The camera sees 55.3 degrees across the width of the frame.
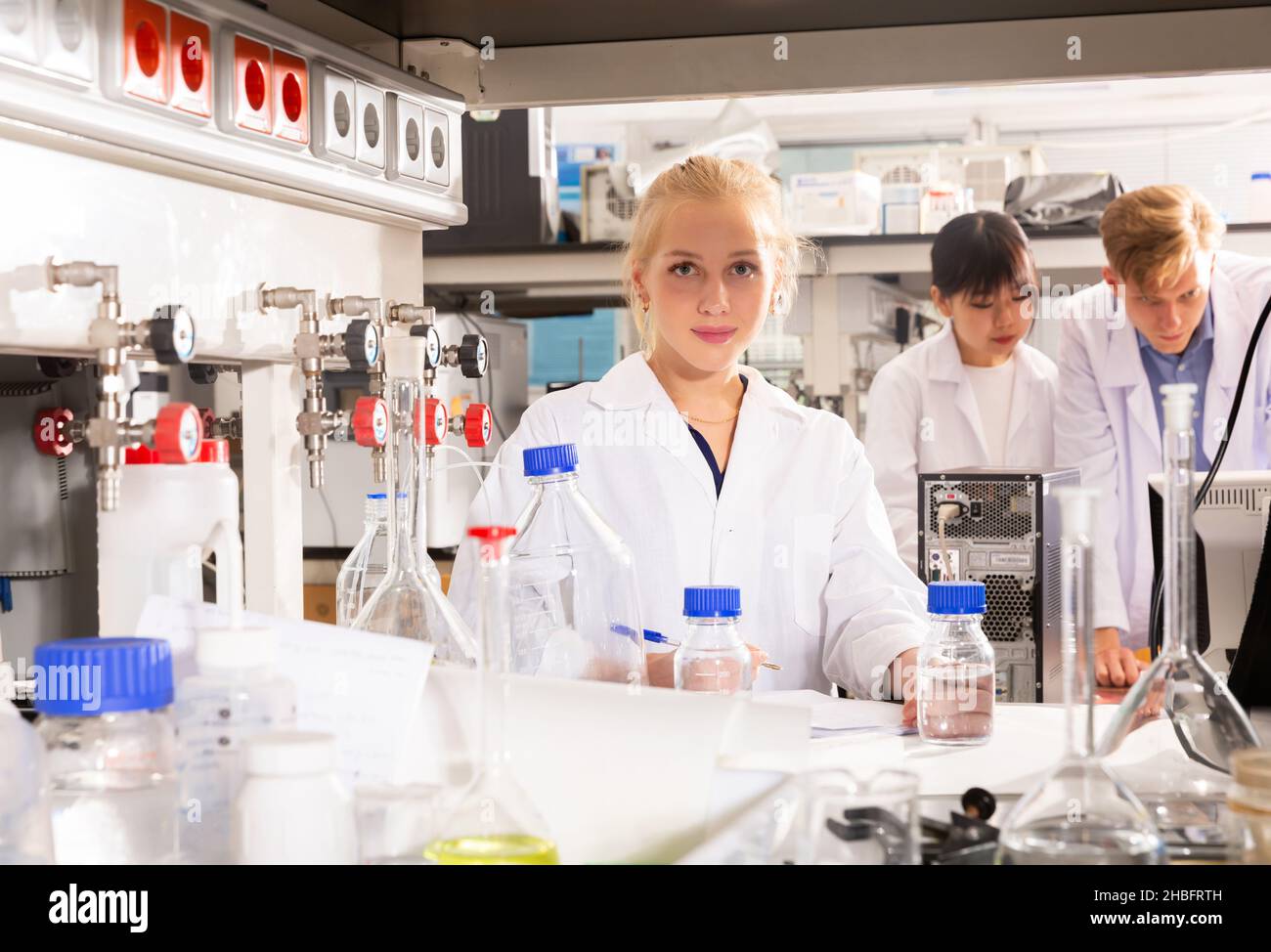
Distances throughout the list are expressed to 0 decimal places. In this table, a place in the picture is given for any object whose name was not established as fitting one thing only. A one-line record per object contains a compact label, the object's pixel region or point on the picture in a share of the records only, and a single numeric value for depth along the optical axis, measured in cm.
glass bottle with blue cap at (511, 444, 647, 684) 110
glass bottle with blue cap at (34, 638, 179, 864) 64
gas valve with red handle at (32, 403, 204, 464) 85
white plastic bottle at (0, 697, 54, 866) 63
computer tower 198
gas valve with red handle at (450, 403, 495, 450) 128
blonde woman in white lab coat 174
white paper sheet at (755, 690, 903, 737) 122
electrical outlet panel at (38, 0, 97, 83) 93
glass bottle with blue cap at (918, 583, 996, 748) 113
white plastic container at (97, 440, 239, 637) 93
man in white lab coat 261
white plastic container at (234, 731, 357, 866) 59
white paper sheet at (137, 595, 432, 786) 73
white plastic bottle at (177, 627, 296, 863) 67
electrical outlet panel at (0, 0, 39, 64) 89
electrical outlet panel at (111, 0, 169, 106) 101
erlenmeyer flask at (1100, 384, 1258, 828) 70
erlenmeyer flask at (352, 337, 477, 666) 102
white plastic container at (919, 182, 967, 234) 398
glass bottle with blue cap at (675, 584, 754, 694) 118
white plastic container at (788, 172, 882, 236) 398
